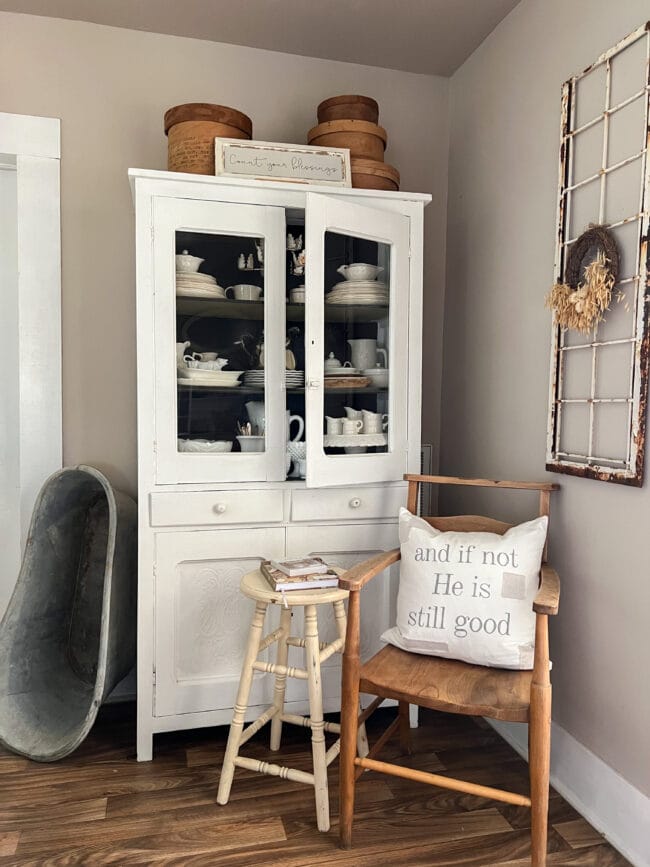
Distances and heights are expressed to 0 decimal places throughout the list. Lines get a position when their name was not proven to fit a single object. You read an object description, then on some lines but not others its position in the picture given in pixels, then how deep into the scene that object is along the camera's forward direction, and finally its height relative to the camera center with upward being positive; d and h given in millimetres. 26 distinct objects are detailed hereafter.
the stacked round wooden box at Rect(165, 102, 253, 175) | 2139 +885
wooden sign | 2143 +806
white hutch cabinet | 2064 +11
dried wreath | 1740 +340
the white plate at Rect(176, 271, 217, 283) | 2098 +406
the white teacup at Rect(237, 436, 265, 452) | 2182 -131
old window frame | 1646 +179
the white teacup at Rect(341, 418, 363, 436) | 2195 -69
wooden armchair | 1521 -705
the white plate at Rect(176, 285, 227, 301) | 2098 +358
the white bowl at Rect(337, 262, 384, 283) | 2164 +444
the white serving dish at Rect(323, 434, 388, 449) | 2154 -116
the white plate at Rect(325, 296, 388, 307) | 2176 +348
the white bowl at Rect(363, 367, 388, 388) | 2238 +101
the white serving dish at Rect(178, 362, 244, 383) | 2113 +97
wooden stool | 1808 -772
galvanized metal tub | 2100 -751
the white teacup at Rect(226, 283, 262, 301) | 2162 +370
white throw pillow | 1763 -522
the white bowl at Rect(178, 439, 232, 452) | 2107 -133
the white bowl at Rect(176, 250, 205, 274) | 2094 +452
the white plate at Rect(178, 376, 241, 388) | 2115 +67
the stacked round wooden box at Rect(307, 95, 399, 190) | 2283 +940
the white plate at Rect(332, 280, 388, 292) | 2170 +402
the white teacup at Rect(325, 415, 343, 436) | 2158 -68
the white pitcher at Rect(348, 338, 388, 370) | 2215 +179
